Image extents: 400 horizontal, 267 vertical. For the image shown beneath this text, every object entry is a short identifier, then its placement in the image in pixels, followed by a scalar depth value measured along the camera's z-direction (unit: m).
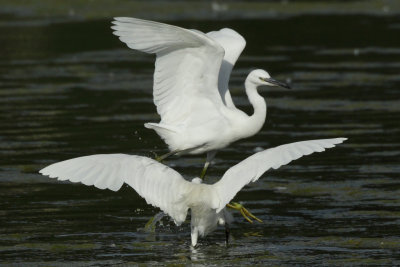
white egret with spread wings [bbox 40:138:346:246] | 17.56
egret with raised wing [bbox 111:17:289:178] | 21.33
